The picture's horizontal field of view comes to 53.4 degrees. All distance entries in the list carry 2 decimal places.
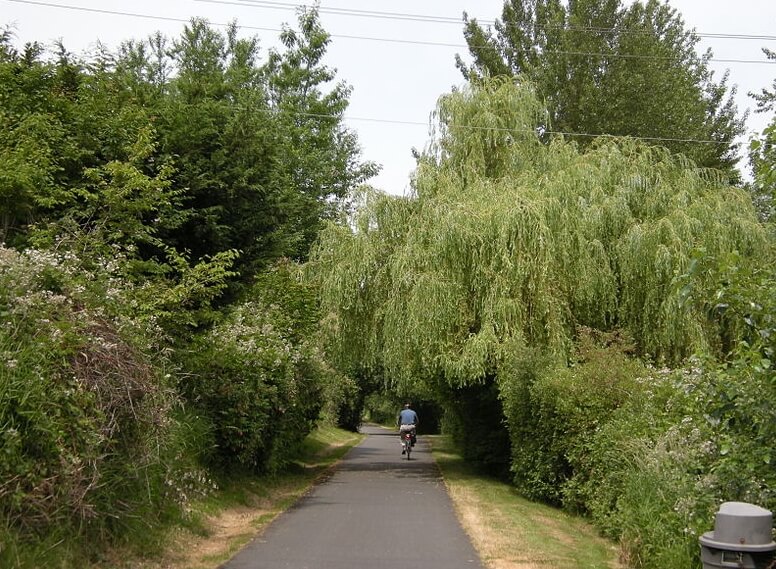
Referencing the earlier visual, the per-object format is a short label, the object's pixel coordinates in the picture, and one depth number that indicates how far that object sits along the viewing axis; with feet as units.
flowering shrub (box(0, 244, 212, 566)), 20.15
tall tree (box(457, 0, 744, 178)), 96.58
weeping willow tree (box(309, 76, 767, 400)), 53.26
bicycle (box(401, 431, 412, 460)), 79.20
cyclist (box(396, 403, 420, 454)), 80.07
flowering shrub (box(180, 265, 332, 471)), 41.88
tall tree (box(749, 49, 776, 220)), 21.50
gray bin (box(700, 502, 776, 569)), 18.71
